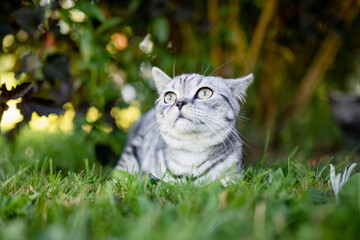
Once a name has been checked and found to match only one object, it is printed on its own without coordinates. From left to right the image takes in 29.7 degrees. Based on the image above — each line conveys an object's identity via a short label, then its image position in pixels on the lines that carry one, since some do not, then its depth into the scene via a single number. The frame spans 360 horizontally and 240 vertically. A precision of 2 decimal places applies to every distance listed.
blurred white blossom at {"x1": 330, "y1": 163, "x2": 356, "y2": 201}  0.75
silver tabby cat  0.83
